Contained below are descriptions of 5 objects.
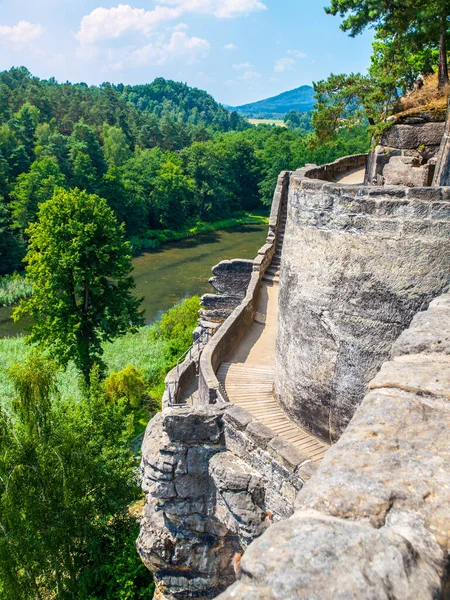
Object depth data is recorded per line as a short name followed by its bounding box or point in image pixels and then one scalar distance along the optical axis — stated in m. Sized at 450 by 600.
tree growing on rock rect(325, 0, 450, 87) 11.15
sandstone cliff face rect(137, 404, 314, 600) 6.87
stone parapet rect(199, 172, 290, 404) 9.03
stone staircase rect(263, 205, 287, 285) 15.49
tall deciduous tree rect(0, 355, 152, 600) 10.76
